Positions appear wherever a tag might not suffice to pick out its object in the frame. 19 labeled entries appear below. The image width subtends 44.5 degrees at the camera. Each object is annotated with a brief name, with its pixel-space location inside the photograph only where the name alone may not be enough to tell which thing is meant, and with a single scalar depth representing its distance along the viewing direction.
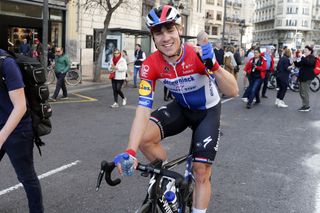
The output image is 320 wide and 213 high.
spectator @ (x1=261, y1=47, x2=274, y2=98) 13.81
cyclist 2.88
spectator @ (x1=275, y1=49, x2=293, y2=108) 12.97
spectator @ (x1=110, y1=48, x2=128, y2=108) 12.05
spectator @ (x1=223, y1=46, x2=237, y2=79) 16.16
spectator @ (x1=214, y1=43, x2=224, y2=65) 14.88
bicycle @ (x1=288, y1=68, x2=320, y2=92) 18.08
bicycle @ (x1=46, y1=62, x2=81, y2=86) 16.88
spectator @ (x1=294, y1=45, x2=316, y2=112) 12.14
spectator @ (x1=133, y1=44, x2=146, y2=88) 18.25
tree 18.31
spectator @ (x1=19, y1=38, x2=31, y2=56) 20.22
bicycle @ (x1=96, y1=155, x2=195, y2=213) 2.41
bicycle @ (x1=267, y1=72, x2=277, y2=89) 18.47
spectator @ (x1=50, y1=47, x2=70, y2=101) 12.99
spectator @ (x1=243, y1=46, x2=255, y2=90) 16.66
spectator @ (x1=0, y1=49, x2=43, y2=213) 3.10
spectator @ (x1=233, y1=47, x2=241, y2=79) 17.54
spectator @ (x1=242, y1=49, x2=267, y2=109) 12.64
